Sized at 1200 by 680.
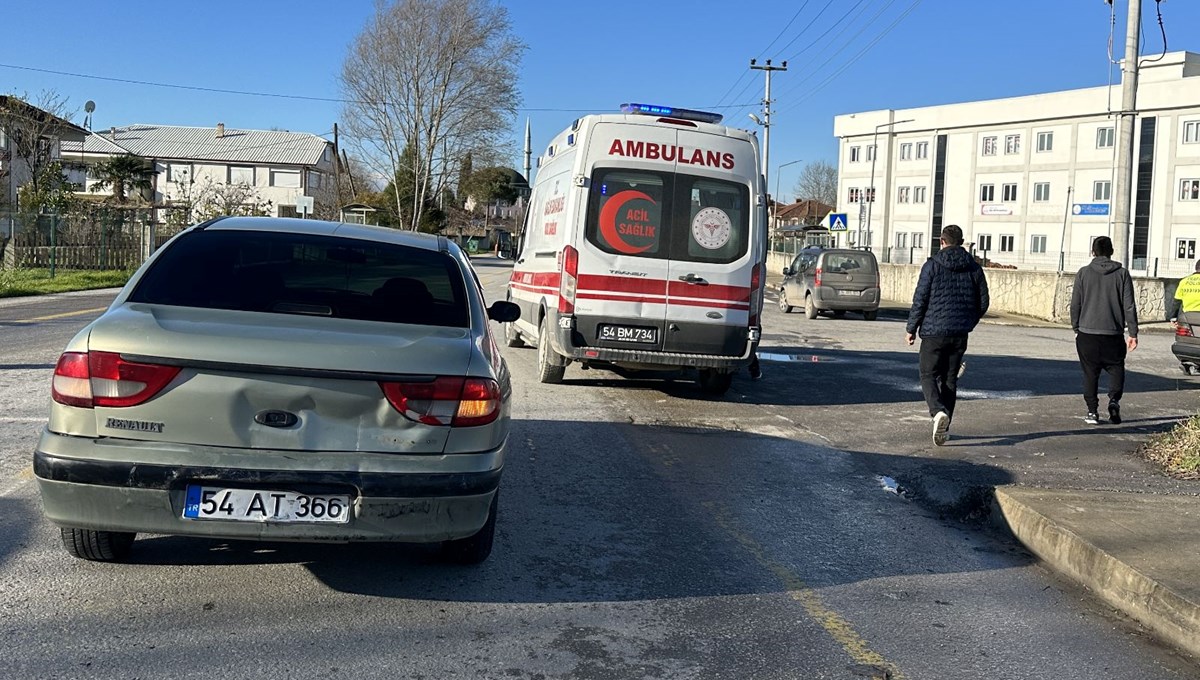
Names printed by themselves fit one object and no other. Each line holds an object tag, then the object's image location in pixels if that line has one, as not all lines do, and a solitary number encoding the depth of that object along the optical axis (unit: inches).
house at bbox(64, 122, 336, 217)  3314.5
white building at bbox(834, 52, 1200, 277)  2487.7
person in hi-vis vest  535.5
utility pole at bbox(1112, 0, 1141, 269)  840.9
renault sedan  163.2
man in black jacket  347.9
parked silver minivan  954.1
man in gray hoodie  389.1
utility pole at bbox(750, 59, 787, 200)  2021.4
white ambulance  419.2
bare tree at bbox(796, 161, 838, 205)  5241.1
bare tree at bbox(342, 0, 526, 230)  2210.9
